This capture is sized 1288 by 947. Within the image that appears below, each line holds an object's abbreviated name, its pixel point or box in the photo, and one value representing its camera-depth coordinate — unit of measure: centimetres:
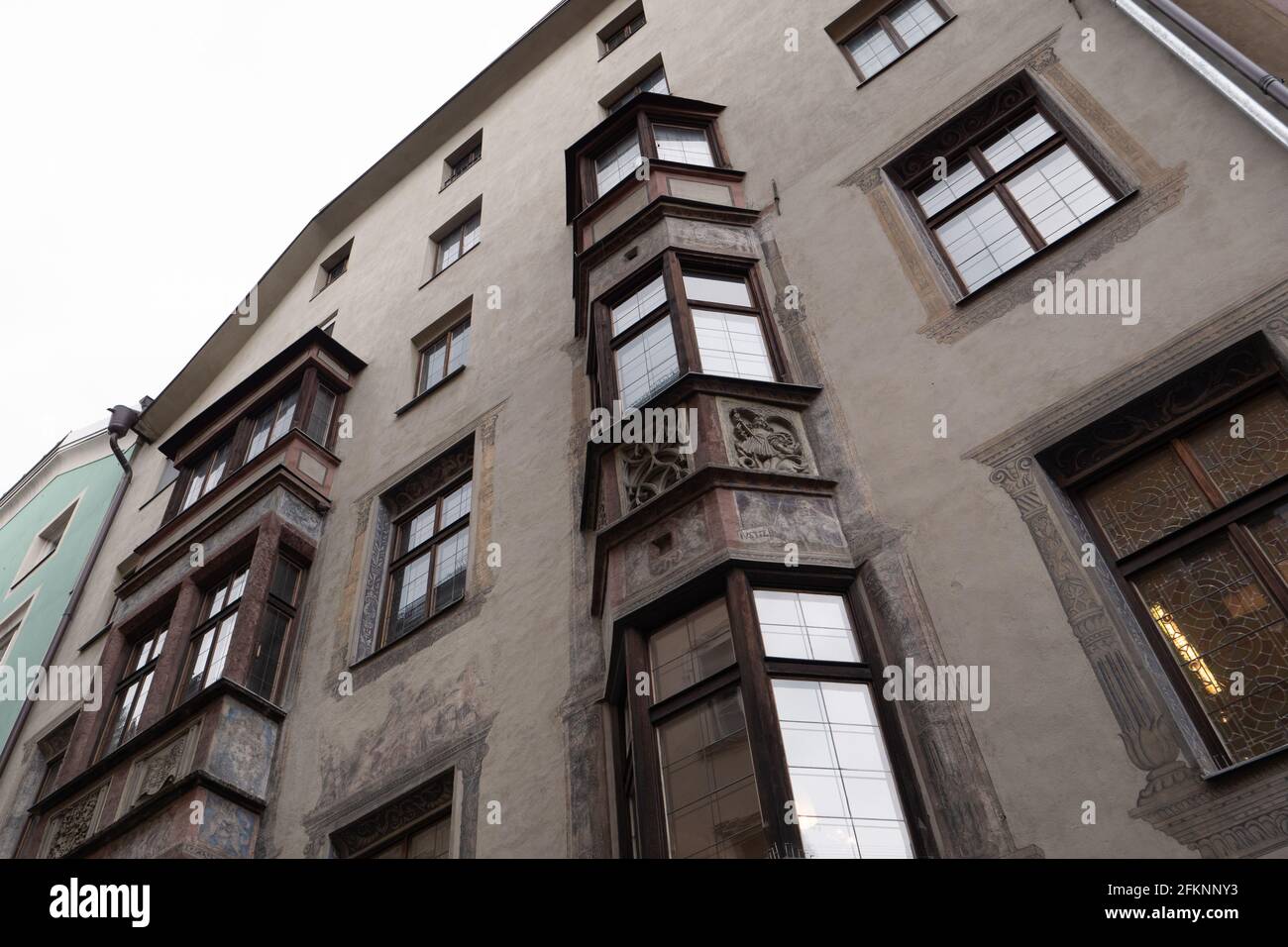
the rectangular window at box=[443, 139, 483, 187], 1939
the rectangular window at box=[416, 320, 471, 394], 1477
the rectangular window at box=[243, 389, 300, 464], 1495
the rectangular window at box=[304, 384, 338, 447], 1480
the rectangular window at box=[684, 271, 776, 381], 960
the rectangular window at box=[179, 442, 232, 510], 1538
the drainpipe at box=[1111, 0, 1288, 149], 775
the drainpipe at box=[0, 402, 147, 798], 1500
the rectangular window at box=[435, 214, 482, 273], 1719
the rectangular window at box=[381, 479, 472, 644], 1120
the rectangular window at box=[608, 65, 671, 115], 1605
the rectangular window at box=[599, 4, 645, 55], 1823
